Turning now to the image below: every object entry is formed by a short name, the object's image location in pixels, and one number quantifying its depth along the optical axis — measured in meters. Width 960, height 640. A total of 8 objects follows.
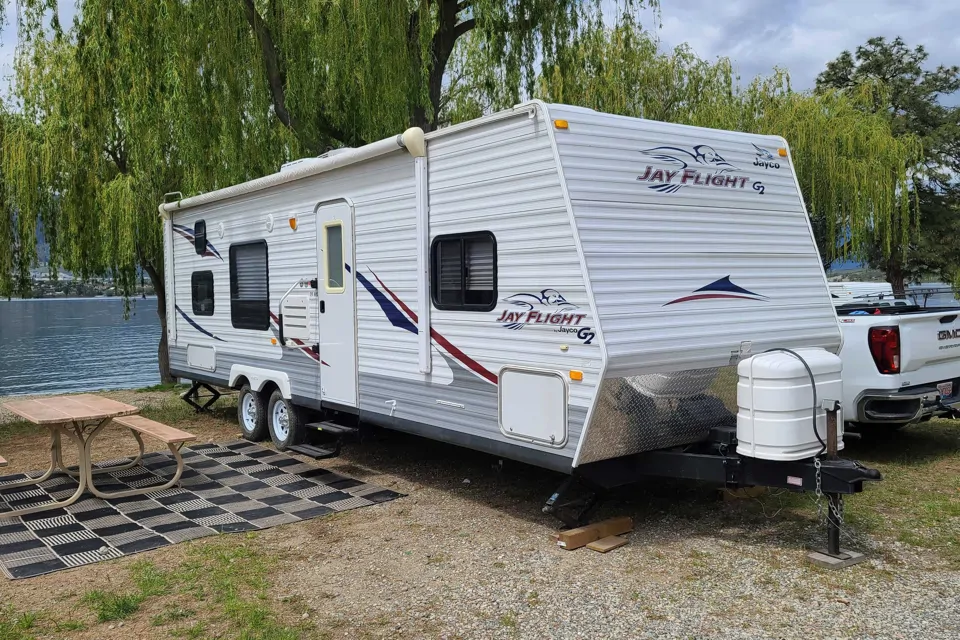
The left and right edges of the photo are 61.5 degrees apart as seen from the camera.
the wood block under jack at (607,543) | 5.21
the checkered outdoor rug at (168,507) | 5.62
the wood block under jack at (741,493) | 6.09
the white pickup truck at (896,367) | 6.80
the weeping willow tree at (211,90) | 10.18
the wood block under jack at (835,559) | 4.76
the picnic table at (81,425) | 6.68
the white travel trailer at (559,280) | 5.08
